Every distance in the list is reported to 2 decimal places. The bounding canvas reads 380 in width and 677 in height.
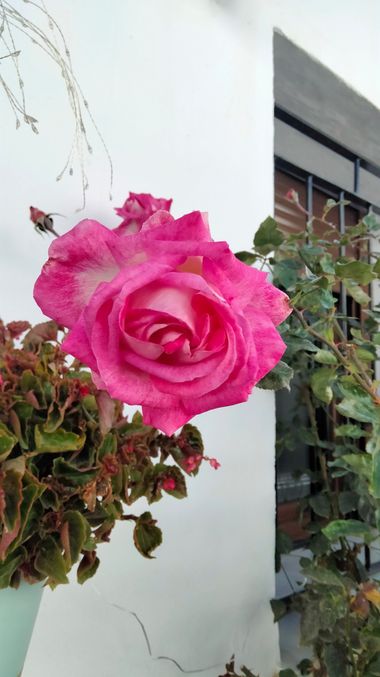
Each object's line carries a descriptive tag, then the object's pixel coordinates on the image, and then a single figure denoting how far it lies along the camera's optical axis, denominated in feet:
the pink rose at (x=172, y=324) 0.95
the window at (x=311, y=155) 4.43
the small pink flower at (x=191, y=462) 1.90
